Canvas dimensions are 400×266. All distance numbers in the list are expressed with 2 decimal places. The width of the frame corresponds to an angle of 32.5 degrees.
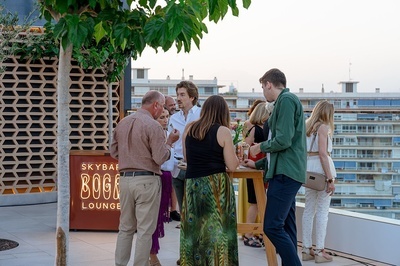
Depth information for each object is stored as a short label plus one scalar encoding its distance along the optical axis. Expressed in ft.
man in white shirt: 21.34
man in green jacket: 17.28
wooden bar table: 20.27
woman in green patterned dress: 17.61
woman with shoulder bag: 21.39
